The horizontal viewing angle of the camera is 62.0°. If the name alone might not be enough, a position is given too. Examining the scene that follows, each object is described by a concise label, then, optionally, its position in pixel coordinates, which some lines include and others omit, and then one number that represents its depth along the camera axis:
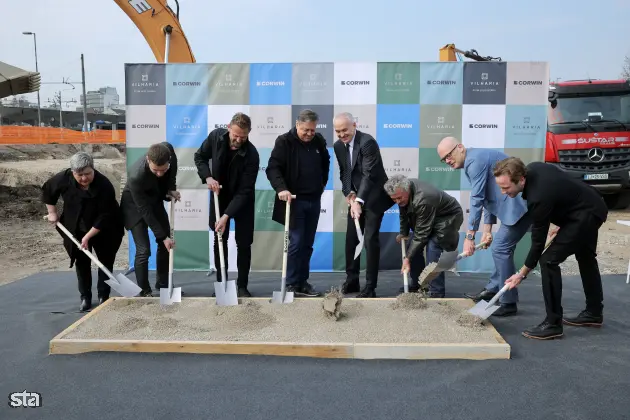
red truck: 8.70
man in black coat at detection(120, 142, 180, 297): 3.71
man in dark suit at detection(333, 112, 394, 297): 4.04
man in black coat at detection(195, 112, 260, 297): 3.91
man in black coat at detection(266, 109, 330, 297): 4.07
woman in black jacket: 3.75
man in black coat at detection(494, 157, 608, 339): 3.02
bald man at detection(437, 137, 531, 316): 3.61
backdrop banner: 4.81
